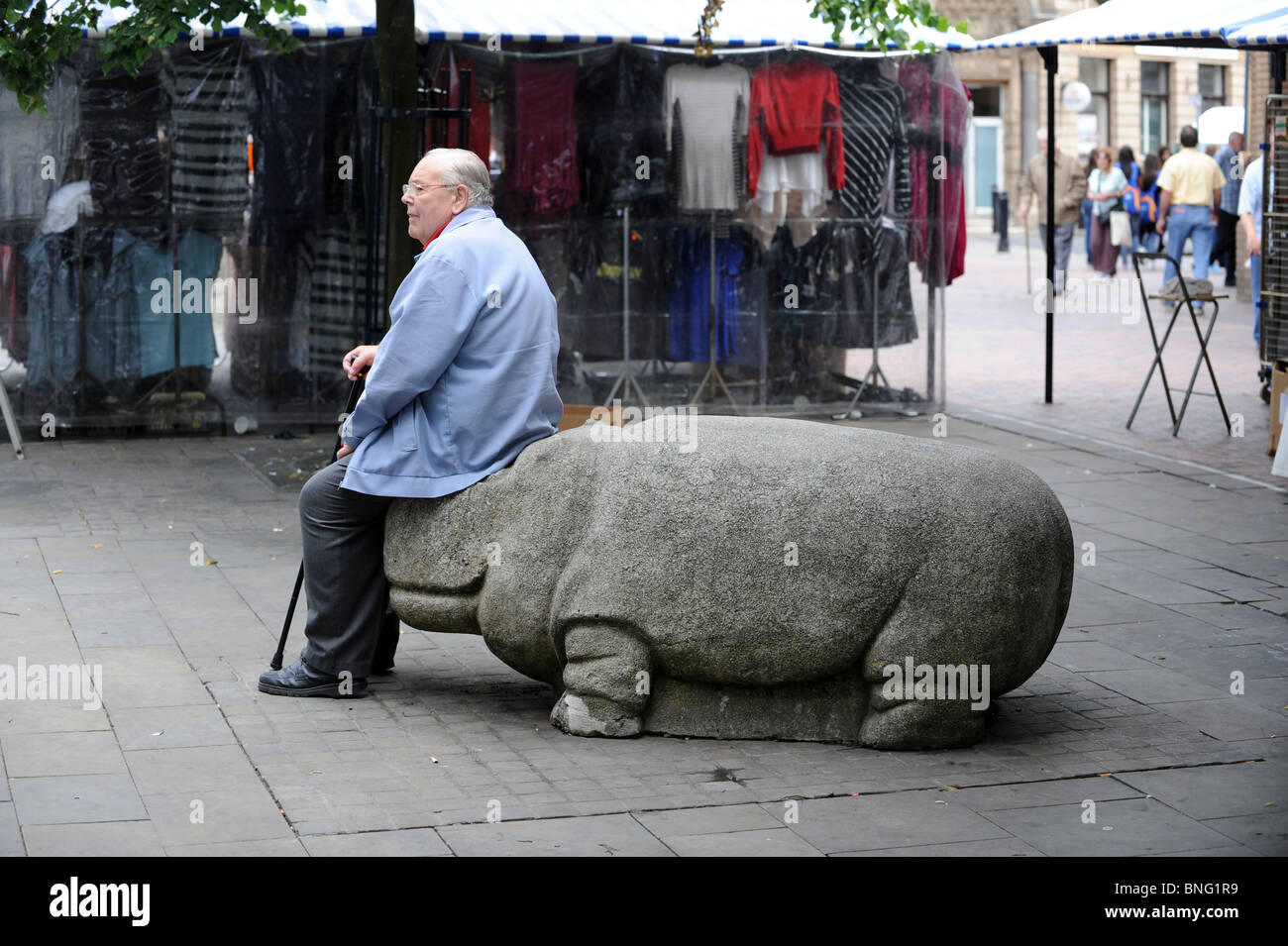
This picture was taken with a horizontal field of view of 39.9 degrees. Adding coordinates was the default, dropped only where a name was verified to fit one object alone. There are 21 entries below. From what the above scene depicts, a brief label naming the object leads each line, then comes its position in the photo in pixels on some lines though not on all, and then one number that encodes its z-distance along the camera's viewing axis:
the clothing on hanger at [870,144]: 12.85
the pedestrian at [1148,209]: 26.45
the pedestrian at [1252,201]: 14.84
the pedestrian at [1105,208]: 25.58
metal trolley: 11.34
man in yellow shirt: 21.08
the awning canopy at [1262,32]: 10.53
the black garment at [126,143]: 11.69
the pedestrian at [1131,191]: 26.42
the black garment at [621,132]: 12.56
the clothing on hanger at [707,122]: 12.63
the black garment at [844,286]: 13.02
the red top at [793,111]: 12.66
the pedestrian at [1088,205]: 24.89
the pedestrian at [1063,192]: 22.31
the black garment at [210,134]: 11.88
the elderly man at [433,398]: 5.69
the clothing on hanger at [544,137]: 12.43
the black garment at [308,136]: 12.09
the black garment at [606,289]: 12.70
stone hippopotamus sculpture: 5.34
